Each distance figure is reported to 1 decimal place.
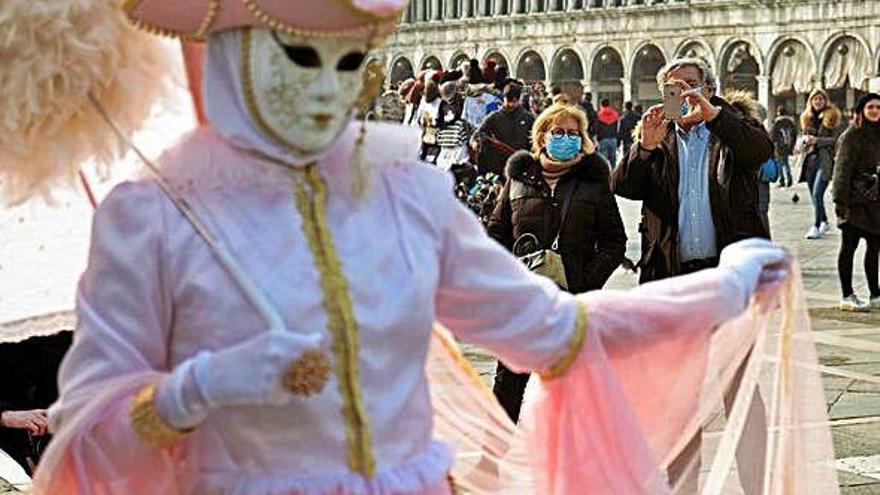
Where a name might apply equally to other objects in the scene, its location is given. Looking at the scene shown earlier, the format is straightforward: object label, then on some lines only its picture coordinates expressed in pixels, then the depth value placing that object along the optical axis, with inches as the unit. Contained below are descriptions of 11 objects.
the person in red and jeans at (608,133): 1344.7
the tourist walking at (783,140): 1141.1
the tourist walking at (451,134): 677.9
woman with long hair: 737.0
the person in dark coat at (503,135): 591.8
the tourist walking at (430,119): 691.4
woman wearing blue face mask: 277.9
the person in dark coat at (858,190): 485.7
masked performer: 124.6
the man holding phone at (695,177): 269.9
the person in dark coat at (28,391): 181.5
